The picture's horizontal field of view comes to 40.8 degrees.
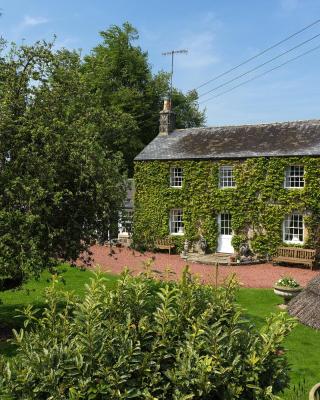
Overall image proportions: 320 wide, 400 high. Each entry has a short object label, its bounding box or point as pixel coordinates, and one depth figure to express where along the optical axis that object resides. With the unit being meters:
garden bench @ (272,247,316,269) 26.23
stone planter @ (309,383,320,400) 6.21
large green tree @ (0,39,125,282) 10.63
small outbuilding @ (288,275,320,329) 9.41
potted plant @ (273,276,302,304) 16.03
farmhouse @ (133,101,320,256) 27.88
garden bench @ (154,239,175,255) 32.09
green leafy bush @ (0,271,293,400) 4.14
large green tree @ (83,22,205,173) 47.72
